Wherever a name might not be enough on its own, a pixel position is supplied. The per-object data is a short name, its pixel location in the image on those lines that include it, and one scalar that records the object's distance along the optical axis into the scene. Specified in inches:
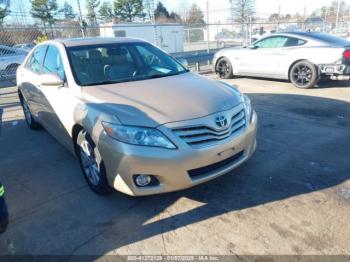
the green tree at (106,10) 1844.4
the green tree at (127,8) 1892.2
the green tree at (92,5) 1640.5
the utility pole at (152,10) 566.9
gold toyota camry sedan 107.3
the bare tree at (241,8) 1590.3
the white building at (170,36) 1142.2
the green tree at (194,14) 1935.4
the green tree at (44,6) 1381.9
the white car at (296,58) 292.5
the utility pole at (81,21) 413.1
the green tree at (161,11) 2287.8
